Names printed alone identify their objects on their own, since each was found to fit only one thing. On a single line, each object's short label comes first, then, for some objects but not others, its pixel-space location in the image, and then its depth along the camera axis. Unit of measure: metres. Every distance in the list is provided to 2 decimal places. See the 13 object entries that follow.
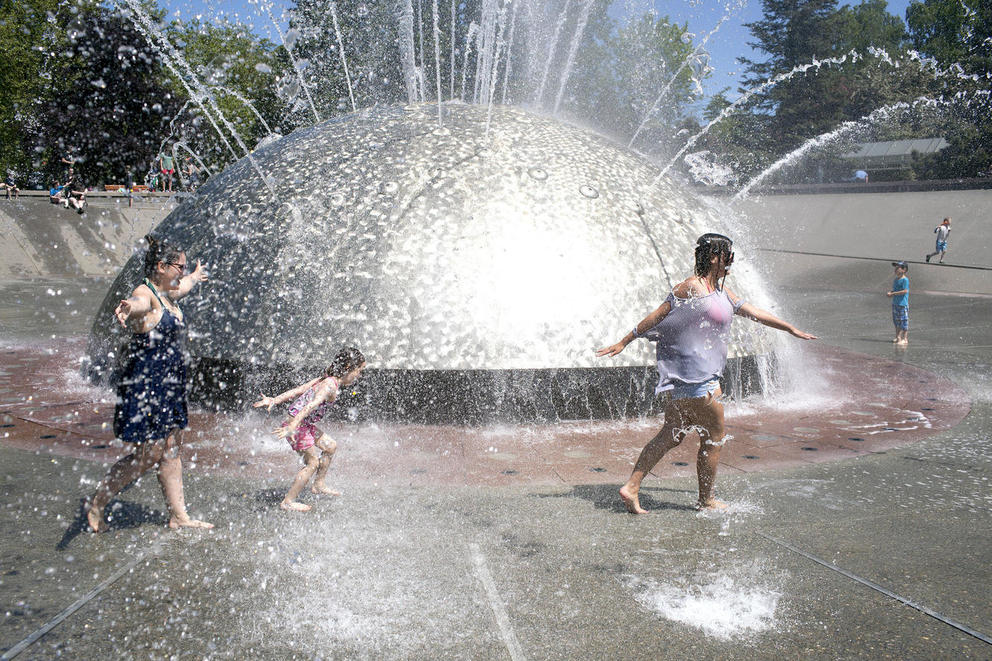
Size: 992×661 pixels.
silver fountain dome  5.66
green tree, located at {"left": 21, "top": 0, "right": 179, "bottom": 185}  33.94
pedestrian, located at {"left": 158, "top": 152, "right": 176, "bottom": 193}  31.67
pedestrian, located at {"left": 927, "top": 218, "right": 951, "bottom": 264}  21.55
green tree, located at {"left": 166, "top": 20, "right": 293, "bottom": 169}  38.56
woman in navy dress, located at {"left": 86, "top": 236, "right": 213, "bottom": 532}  3.81
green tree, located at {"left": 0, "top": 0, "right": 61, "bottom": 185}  33.22
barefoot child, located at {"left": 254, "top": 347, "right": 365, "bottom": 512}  4.17
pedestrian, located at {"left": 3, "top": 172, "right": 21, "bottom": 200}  23.06
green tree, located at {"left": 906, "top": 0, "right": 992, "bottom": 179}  34.66
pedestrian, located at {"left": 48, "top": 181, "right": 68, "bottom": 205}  22.77
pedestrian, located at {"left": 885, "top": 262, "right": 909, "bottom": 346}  11.38
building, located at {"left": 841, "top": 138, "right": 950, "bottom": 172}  44.28
